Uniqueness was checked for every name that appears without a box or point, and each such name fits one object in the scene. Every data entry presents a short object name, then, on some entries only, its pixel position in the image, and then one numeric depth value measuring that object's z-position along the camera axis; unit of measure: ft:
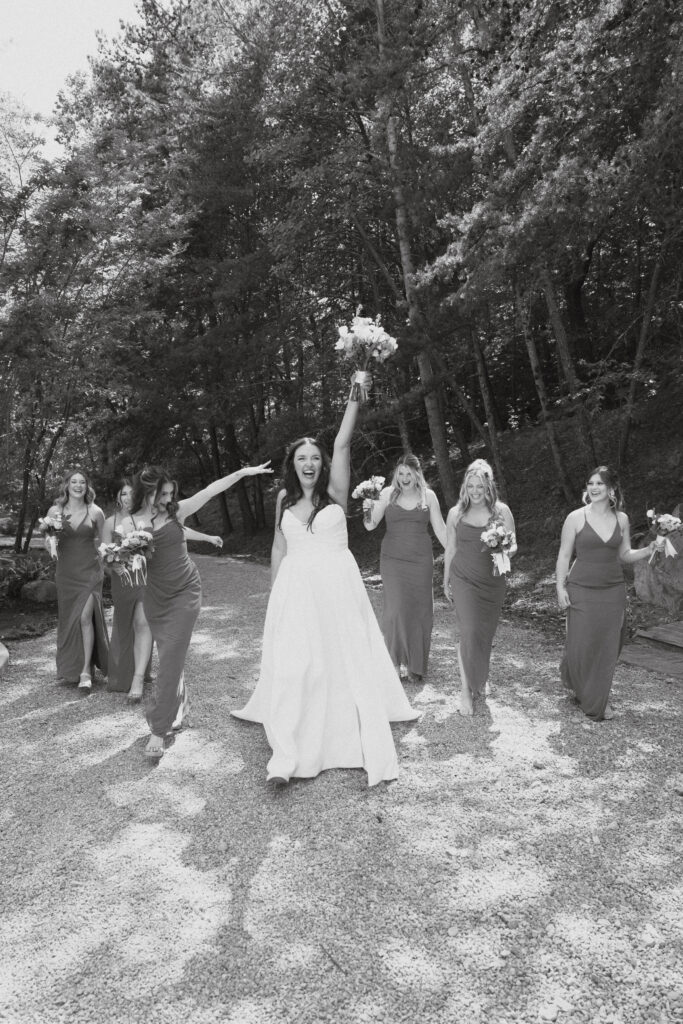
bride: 16.35
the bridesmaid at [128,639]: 23.50
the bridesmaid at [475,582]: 21.04
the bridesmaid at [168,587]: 18.29
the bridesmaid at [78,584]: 24.95
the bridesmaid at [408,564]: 24.26
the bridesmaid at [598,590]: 20.24
